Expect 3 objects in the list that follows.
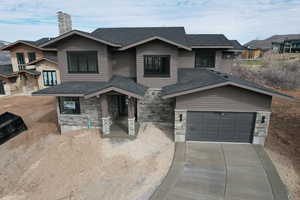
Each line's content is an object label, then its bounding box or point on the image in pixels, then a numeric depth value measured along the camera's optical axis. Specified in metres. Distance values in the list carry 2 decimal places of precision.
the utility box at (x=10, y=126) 11.77
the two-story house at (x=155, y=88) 9.63
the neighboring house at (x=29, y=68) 22.91
